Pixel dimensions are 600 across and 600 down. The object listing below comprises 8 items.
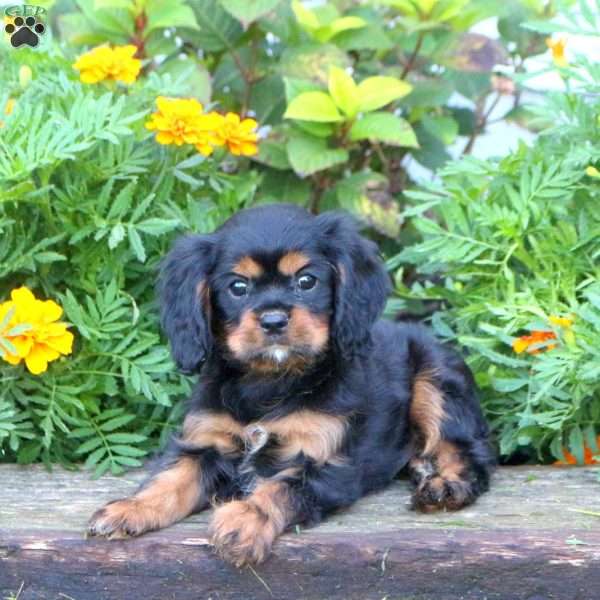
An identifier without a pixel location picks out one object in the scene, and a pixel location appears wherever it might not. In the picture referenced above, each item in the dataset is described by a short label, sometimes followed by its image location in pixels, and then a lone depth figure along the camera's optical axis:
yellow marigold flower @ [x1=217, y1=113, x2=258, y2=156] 4.86
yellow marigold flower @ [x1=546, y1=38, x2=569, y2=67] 4.90
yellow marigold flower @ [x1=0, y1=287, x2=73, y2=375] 4.27
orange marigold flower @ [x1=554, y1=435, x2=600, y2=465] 4.61
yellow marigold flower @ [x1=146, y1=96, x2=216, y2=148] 4.56
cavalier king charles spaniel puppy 3.90
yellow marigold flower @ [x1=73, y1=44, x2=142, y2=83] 4.75
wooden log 3.70
